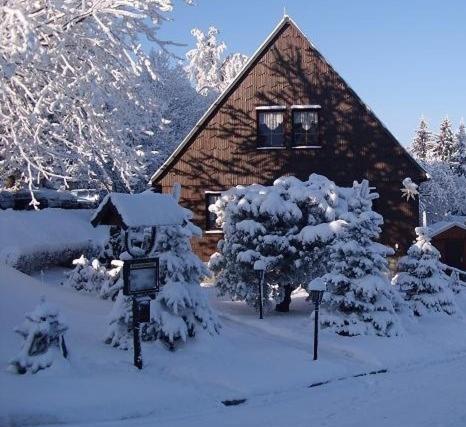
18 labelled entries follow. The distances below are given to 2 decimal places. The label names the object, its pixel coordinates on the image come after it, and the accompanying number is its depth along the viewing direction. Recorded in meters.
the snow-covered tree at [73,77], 9.85
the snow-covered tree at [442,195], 48.06
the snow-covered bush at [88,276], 15.44
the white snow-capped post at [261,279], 15.13
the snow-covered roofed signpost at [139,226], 10.05
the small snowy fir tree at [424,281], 16.78
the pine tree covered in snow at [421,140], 70.06
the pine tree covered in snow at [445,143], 62.31
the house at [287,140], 23.47
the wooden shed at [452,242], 27.28
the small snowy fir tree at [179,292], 11.24
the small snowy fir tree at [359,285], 14.47
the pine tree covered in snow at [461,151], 60.59
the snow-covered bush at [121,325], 11.05
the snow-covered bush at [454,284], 19.53
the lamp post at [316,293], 11.97
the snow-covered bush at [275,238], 15.90
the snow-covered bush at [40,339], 8.98
